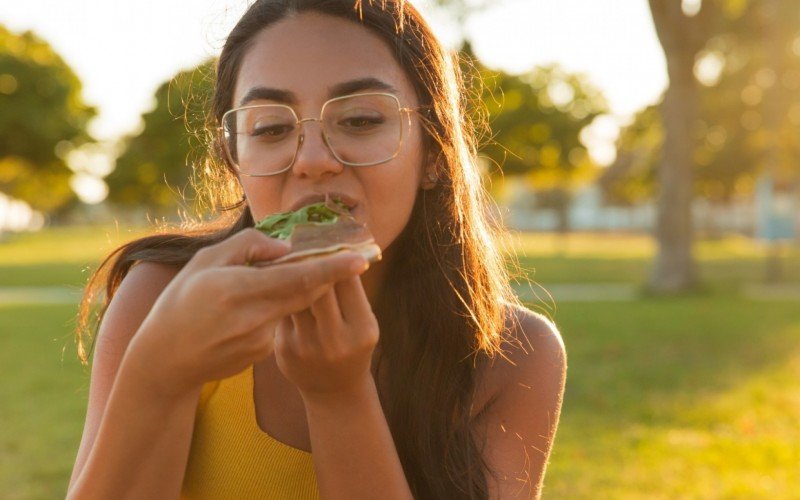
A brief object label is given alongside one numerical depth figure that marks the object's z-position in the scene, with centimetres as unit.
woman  190
